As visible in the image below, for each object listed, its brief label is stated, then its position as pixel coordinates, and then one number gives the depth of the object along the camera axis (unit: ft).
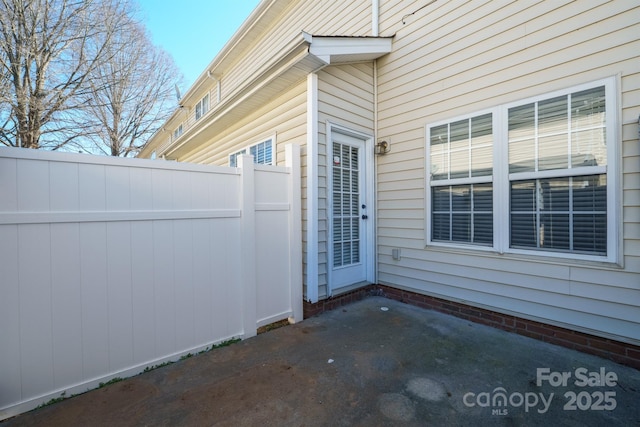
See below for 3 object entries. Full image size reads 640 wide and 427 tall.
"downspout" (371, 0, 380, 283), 14.28
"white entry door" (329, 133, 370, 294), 12.78
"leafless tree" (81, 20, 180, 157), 28.63
